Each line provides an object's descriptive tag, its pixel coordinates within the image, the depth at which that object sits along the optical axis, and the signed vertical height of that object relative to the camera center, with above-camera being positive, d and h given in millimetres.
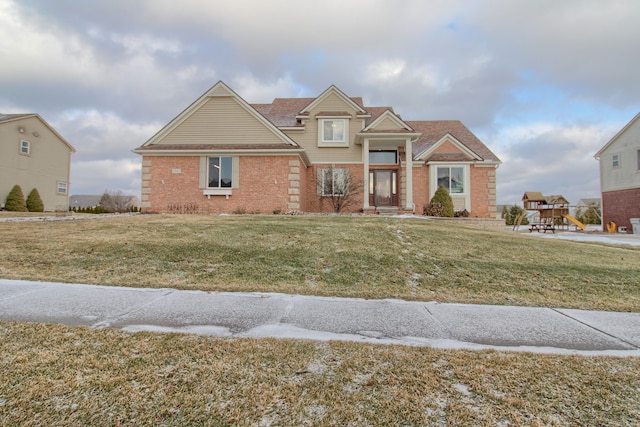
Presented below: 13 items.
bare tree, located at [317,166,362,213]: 18156 +1996
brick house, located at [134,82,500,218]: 15992 +3433
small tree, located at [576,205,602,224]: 27733 +441
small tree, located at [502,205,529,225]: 27234 +591
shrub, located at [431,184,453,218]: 15820 +1048
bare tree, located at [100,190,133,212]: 44406 +2804
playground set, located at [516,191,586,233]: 18984 +760
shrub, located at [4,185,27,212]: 21062 +1190
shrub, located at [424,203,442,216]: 15867 +576
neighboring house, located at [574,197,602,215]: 28011 +1173
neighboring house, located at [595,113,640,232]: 19844 +3094
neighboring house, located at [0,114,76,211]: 21688 +4681
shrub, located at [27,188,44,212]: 22375 +1194
